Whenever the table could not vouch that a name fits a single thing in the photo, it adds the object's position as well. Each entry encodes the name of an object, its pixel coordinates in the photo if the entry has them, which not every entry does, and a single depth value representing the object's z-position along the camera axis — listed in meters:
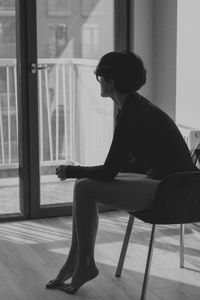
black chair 2.43
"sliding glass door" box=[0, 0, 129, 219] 3.84
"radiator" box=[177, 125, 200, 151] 3.73
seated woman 2.58
